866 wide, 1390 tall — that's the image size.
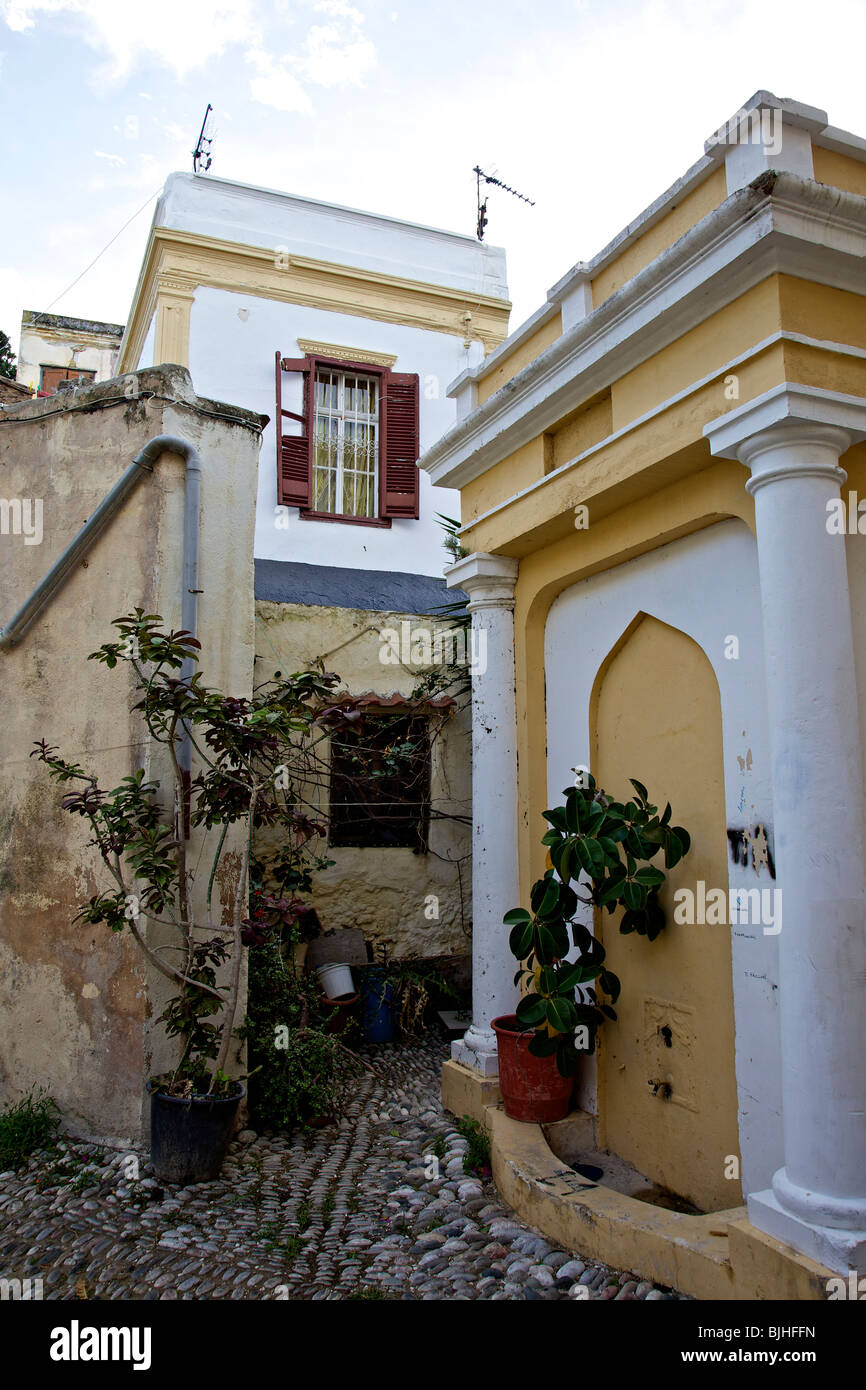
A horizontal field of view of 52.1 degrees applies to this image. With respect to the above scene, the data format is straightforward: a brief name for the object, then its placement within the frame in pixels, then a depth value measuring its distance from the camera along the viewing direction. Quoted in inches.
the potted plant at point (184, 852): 161.8
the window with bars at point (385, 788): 278.5
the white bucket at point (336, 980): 249.9
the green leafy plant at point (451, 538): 328.5
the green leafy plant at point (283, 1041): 187.8
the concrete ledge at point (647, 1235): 105.8
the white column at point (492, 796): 193.2
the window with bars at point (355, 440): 359.3
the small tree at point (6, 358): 482.2
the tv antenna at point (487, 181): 425.7
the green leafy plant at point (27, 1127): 171.8
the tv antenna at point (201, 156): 398.9
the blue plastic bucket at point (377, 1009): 261.9
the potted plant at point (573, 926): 148.6
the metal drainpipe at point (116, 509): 189.3
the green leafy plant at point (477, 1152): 171.6
